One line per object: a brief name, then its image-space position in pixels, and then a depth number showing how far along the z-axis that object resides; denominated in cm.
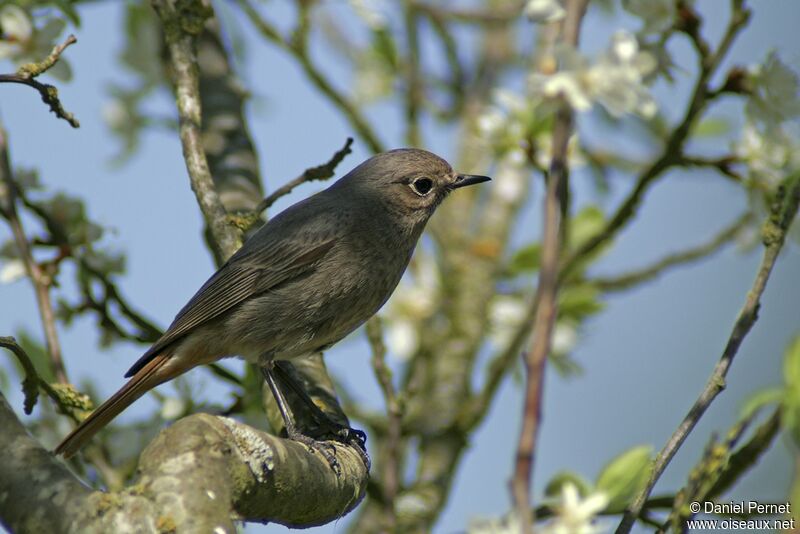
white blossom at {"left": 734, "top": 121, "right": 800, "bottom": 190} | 818
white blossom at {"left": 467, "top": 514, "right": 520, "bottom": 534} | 553
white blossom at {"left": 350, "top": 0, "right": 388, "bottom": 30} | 1185
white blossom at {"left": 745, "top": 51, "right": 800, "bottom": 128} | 794
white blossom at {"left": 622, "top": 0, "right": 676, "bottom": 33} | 798
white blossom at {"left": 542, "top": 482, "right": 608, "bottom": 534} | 536
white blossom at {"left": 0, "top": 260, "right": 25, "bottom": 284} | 898
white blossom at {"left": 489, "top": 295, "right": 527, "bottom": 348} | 1354
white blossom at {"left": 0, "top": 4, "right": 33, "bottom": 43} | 859
